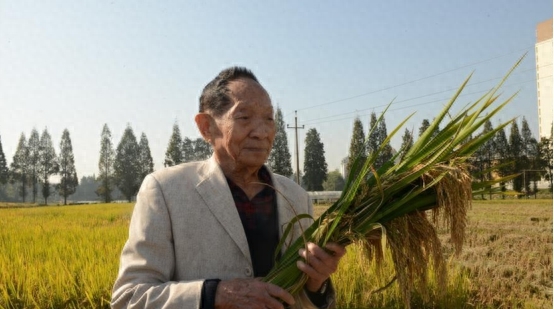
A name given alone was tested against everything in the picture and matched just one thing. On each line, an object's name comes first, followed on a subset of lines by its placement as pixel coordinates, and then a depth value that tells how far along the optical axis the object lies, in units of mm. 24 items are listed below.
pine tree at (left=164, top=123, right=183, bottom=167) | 41888
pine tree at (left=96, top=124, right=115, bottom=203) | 44125
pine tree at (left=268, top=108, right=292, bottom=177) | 38219
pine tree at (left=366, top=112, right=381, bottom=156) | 39438
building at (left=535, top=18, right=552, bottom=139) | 45219
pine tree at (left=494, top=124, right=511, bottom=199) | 42234
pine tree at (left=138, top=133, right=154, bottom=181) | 44500
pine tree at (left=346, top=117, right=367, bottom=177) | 43344
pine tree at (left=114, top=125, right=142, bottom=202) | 44312
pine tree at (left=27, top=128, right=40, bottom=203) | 43125
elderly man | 1597
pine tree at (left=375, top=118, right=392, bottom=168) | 42875
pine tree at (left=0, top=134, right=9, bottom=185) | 41031
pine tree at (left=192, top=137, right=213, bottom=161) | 43653
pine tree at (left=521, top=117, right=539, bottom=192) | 40156
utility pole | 33375
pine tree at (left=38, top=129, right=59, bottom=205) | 43281
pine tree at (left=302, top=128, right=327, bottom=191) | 44875
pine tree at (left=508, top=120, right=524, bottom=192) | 43469
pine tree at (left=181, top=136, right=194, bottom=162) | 46466
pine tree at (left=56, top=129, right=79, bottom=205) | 44500
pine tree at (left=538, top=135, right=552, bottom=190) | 40812
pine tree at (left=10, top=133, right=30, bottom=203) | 42625
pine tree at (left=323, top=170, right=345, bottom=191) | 69875
